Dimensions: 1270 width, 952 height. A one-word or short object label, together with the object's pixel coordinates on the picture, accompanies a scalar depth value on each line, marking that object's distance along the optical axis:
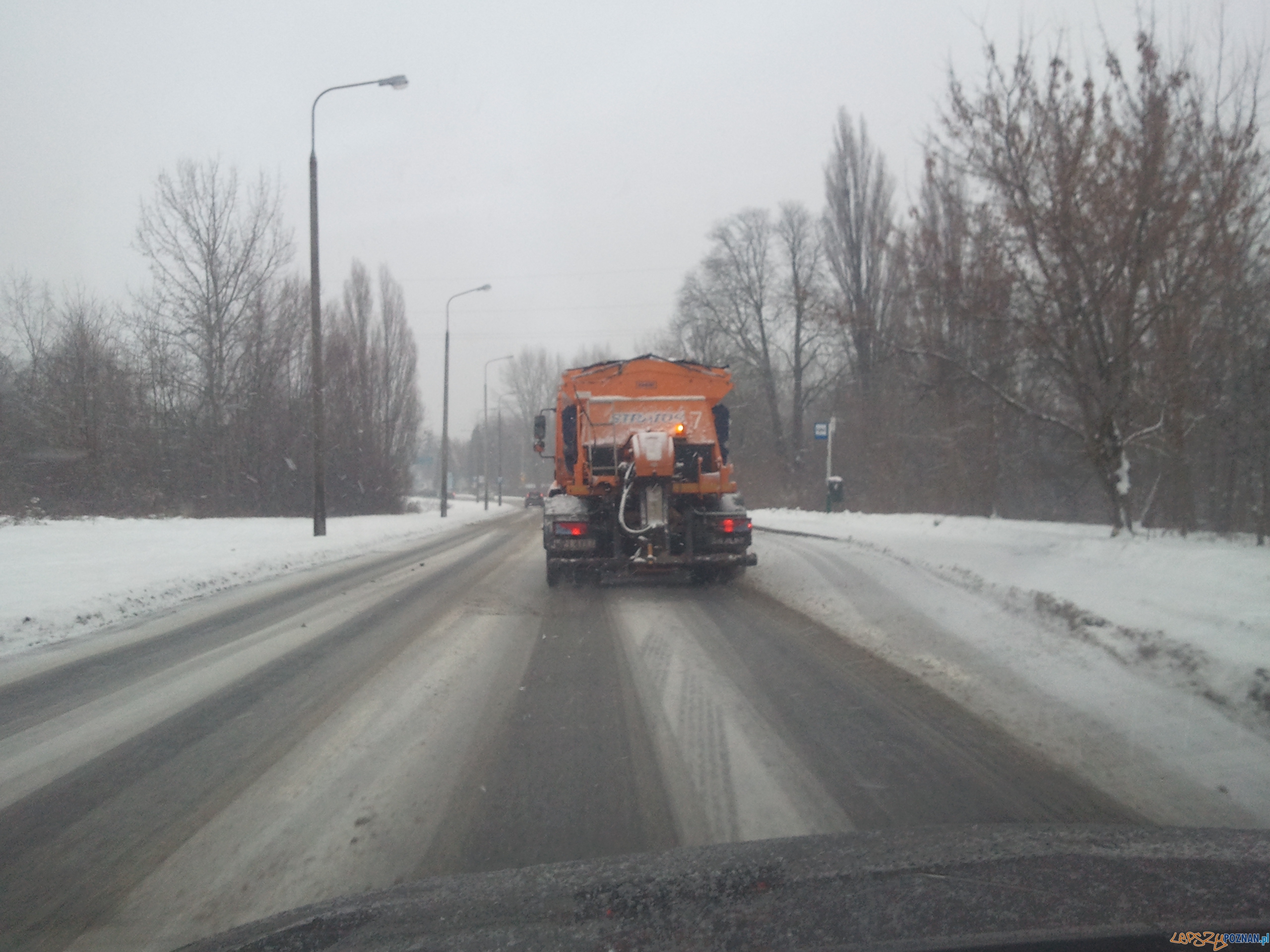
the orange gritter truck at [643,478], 10.91
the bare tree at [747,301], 42.44
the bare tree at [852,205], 36.94
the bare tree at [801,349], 40.69
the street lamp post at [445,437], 35.50
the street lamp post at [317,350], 19.25
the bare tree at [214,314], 31.77
